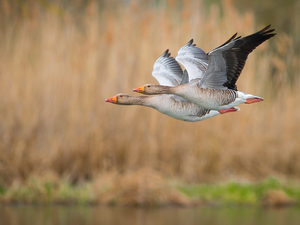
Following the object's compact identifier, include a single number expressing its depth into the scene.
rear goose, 33.94
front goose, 33.93
